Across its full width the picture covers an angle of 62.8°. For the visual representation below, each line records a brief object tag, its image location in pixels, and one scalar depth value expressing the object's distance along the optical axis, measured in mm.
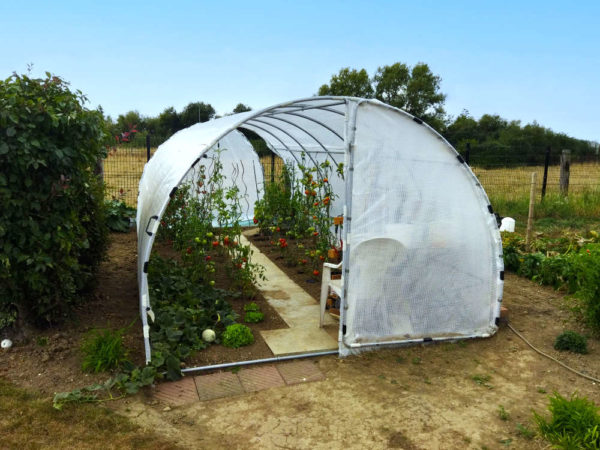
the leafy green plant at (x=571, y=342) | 4438
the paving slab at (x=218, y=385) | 3656
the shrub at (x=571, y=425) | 2898
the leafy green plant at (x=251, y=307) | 5238
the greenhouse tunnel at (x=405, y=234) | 4234
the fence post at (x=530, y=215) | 6773
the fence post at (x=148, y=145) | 10180
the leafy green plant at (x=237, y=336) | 4395
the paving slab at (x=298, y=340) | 4398
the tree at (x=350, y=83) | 30031
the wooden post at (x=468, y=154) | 10977
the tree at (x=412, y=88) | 29844
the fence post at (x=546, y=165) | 11445
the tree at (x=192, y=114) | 30062
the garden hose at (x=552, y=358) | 3985
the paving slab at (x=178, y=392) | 3566
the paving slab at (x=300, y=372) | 3912
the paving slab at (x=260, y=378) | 3795
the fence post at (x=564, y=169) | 12039
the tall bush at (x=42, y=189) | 3840
